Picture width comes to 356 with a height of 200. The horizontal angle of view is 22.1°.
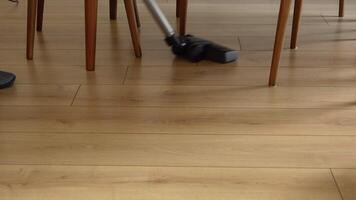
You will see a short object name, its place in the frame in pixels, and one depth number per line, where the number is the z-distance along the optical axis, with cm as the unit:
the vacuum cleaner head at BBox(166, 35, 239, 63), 335
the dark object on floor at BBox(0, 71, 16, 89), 310
